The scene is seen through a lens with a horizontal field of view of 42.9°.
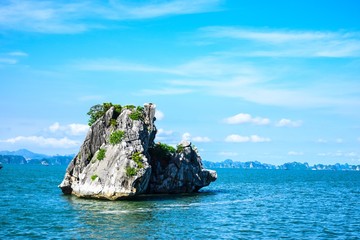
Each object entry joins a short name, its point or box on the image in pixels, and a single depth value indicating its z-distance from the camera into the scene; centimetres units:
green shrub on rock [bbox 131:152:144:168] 6921
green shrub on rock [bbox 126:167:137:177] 6806
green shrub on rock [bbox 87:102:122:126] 8156
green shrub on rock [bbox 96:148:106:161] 7306
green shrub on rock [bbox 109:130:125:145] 7312
